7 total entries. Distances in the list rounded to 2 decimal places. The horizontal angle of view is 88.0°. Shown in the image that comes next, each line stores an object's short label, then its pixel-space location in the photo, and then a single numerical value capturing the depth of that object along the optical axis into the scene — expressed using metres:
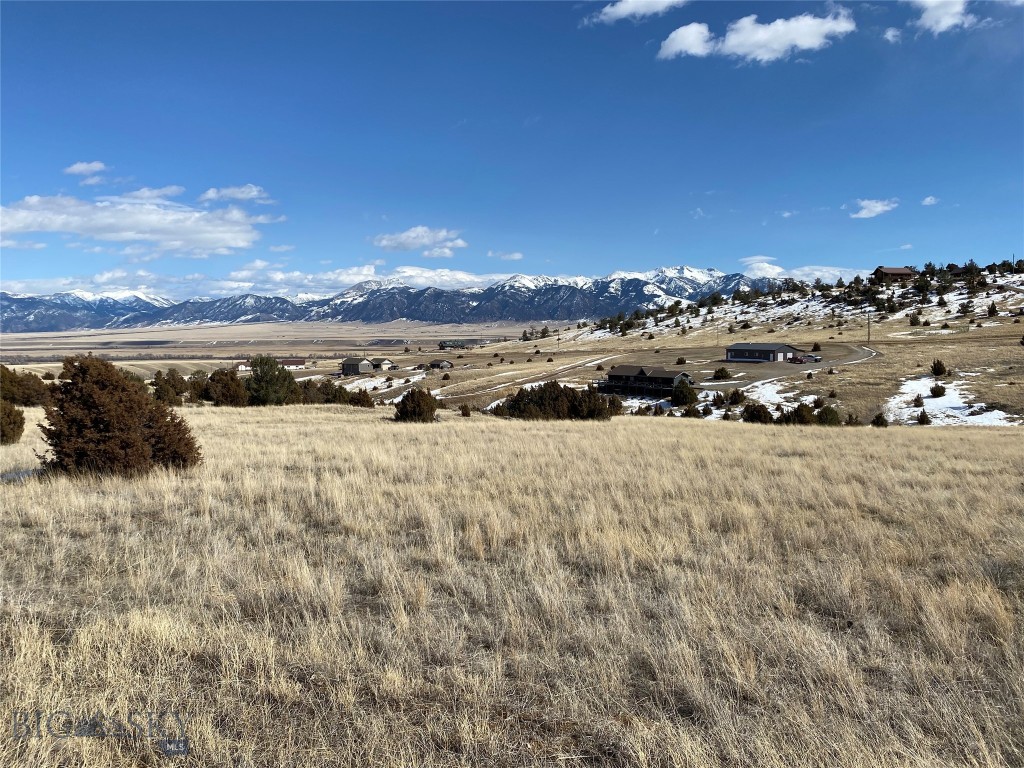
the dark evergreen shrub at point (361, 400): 38.12
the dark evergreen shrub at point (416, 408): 26.75
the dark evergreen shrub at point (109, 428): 9.66
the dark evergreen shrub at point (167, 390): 31.78
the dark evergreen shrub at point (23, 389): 28.27
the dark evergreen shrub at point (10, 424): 15.17
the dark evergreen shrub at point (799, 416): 37.50
